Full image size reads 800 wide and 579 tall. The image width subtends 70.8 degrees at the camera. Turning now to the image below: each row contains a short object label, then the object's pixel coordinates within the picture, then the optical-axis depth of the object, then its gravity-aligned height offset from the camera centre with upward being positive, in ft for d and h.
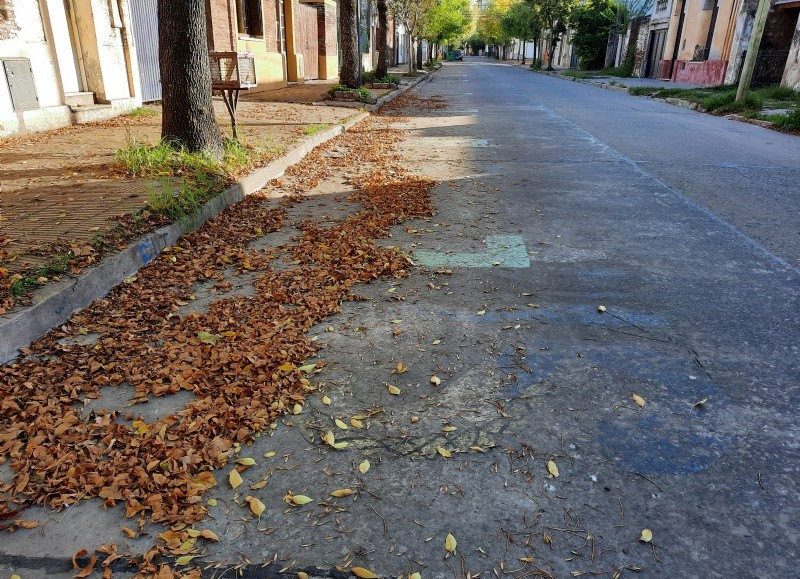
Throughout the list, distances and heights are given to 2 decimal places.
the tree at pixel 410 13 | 96.48 +7.96
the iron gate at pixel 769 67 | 70.79 -0.29
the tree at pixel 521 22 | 182.60 +13.03
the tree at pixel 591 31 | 142.77 +7.58
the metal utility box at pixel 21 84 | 28.76 -1.33
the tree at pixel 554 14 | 154.51 +12.38
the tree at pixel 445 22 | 127.03 +9.04
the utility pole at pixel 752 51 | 50.98 +1.15
